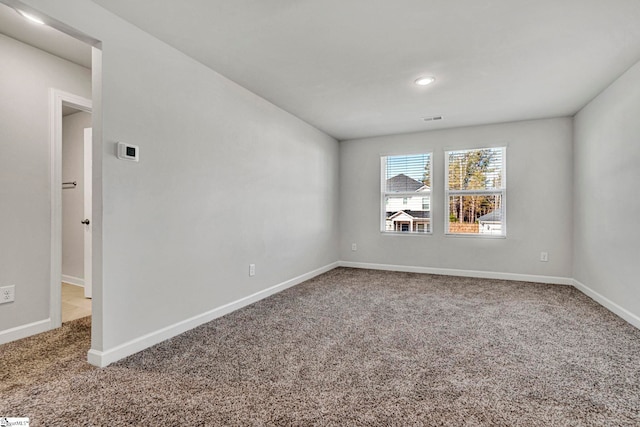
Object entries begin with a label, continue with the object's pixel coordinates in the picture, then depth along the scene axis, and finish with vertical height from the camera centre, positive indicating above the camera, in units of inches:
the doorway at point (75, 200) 157.9 +5.5
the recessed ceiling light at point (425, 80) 123.4 +52.2
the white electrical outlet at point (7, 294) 97.4 -25.9
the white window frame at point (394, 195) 204.4 +11.6
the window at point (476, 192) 188.2 +12.8
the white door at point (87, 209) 153.0 +0.7
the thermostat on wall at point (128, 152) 85.7 +16.3
